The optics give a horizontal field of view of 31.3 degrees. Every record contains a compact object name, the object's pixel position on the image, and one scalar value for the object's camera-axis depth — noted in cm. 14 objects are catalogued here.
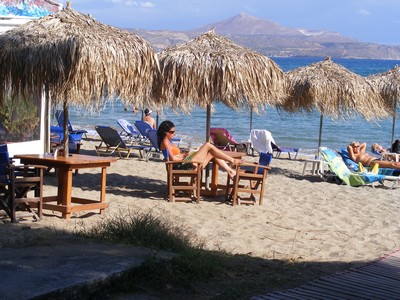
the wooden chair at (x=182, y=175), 948
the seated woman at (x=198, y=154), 979
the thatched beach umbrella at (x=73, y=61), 816
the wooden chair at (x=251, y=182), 966
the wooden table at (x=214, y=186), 1019
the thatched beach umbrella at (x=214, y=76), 990
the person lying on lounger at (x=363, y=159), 1310
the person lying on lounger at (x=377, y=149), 1517
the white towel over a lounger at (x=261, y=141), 1620
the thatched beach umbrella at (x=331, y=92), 1331
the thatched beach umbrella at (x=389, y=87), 1498
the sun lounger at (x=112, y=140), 1401
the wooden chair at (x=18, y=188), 739
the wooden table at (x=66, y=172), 793
